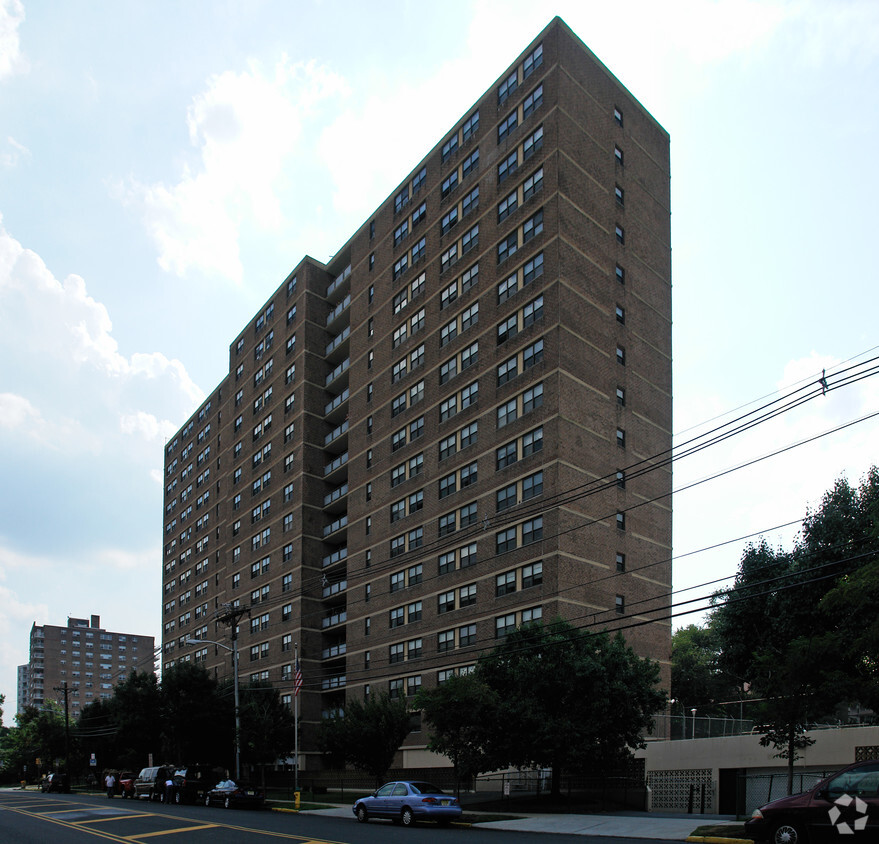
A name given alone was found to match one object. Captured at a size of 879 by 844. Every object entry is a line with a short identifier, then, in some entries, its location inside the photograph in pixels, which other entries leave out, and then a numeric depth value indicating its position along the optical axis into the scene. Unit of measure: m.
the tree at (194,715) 58.09
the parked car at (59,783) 65.69
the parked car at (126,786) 53.28
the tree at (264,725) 51.91
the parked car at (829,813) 14.40
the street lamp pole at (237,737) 49.78
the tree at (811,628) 22.73
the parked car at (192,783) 44.72
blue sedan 28.55
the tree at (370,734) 41.50
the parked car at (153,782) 47.72
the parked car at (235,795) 40.59
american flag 44.14
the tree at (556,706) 33.41
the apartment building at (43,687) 197.88
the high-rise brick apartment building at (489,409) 48.34
